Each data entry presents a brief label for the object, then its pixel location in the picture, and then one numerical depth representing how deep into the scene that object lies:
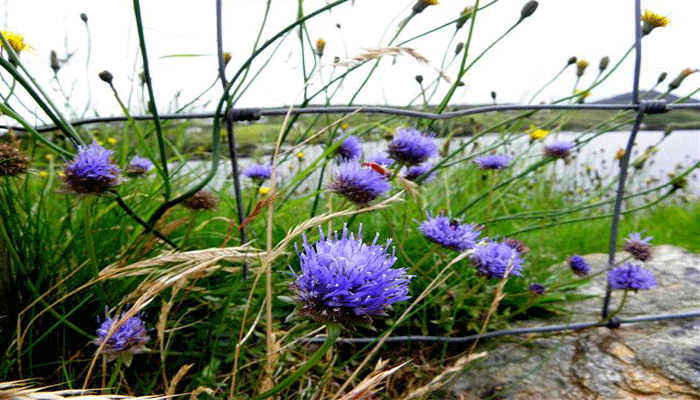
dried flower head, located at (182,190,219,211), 0.27
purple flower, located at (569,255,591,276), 0.32
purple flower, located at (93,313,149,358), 0.19
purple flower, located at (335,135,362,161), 0.31
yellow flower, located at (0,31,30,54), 0.27
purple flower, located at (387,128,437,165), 0.26
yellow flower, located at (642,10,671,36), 0.32
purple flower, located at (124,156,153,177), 0.33
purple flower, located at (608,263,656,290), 0.29
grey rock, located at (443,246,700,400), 0.25
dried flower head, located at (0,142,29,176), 0.22
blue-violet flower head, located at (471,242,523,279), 0.26
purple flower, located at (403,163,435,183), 0.33
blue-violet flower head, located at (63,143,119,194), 0.20
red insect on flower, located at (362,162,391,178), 0.23
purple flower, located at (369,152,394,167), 0.30
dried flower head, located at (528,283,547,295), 0.30
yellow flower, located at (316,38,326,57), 0.36
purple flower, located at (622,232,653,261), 0.32
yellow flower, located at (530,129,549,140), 0.53
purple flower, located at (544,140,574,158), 0.38
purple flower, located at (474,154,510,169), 0.35
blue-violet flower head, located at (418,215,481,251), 0.26
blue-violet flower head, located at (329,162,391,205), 0.24
